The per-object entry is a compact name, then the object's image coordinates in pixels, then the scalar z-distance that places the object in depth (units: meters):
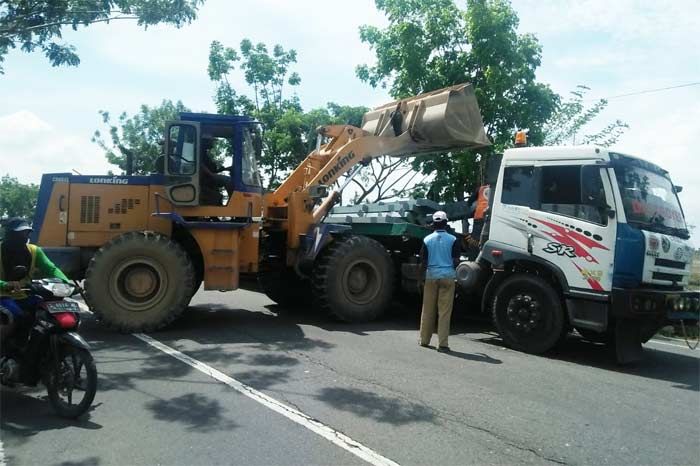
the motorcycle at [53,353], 4.48
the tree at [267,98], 19.27
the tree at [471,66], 12.07
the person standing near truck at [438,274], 7.38
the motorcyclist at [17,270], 4.65
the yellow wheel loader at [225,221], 7.80
